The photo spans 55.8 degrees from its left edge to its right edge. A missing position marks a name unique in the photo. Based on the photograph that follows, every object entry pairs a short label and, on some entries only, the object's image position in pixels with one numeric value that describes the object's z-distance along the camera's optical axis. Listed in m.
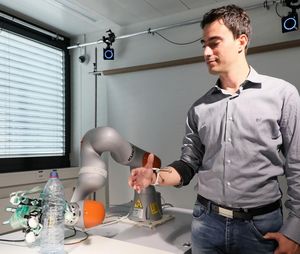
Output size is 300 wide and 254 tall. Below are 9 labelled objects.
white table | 1.22
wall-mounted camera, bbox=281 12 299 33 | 1.80
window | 2.41
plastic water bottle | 1.23
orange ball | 1.31
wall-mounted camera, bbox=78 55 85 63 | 2.82
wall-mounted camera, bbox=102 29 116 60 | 2.47
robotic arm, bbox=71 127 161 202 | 1.47
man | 1.02
